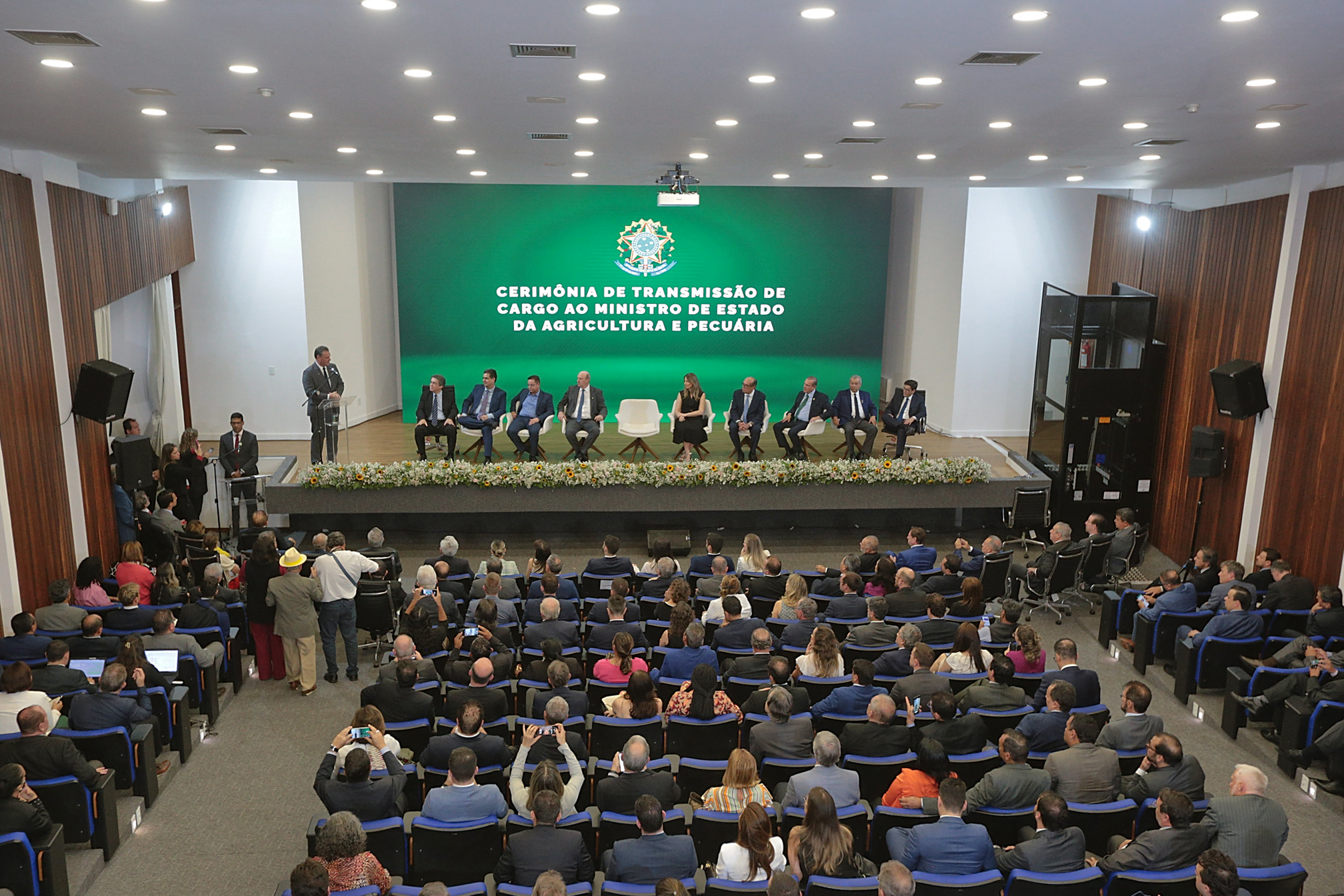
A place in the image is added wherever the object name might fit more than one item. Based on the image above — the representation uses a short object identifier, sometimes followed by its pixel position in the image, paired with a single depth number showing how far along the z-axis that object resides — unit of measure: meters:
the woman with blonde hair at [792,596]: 7.91
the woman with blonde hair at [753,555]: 9.08
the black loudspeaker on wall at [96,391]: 9.41
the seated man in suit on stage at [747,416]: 13.05
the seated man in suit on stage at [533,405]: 12.89
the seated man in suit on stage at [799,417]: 13.06
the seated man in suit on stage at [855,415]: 13.09
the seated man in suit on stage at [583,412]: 12.94
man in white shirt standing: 8.20
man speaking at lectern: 12.16
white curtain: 13.30
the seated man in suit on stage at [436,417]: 12.63
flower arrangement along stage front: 11.53
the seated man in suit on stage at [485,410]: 12.77
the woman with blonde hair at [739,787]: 5.05
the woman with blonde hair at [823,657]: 6.70
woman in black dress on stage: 13.08
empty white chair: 13.66
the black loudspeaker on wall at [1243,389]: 9.91
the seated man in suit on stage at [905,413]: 12.85
